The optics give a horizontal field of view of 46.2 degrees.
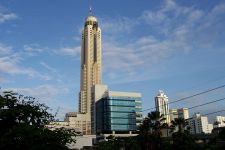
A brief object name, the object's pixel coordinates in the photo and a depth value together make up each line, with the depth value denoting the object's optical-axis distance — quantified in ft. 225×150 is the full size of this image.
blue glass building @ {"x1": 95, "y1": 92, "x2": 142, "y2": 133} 461.14
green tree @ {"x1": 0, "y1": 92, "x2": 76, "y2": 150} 71.28
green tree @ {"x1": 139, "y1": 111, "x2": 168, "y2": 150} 174.68
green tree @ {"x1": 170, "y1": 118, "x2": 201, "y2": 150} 165.56
